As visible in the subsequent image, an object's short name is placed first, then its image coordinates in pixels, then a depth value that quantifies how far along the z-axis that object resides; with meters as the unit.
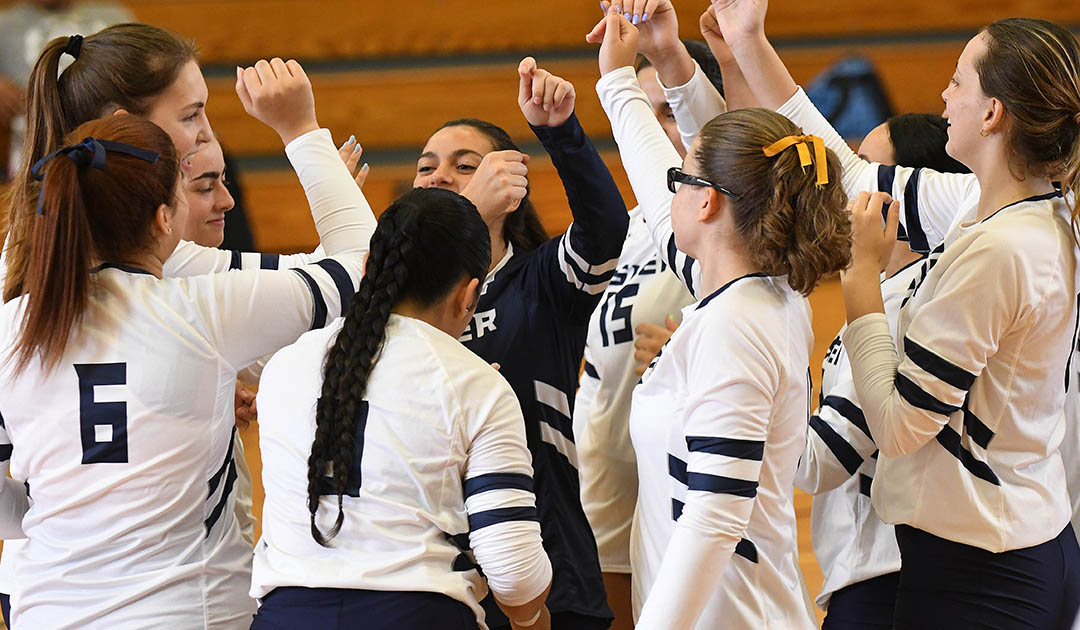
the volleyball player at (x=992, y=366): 6.13
